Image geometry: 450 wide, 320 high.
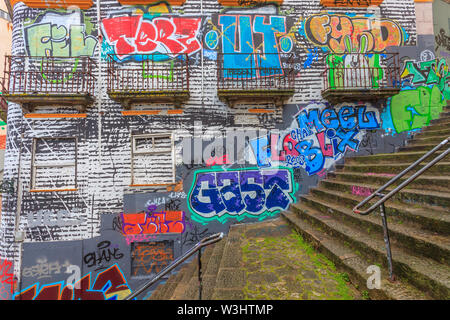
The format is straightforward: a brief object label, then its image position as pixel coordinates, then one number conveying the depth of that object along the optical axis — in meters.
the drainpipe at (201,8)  6.52
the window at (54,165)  5.93
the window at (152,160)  6.16
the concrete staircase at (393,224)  2.22
